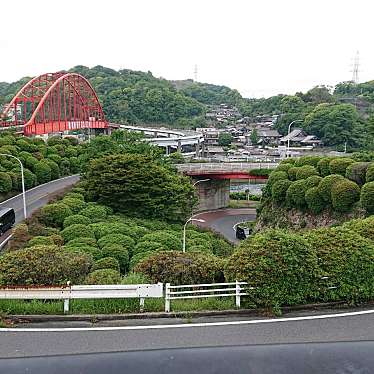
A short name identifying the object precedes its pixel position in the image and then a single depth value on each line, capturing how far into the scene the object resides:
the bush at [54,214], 23.50
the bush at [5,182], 30.58
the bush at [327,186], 24.66
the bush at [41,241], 17.02
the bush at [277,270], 6.52
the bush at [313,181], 26.09
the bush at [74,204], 25.59
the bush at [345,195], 23.42
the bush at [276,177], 29.67
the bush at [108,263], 12.48
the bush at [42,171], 36.59
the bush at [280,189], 28.73
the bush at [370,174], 23.48
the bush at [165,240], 18.66
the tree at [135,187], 28.81
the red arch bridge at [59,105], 55.28
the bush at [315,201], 25.18
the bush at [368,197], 21.97
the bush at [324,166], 27.69
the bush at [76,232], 19.11
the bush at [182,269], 7.55
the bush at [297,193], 26.60
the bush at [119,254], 15.83
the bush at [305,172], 27.84
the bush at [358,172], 24.47
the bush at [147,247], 17.08
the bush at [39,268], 7.09
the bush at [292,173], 29.26
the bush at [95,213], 24.58
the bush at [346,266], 6.84
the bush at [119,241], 17.67
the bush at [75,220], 22.29
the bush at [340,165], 26.28
